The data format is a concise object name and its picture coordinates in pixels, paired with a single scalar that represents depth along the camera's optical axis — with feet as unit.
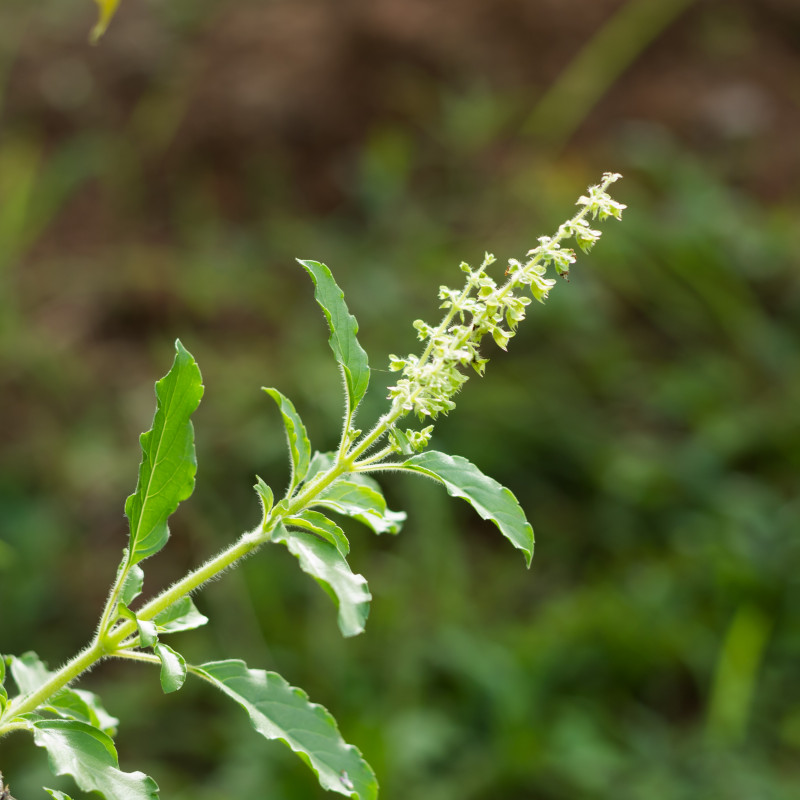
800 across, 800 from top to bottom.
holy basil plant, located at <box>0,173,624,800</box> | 4.42
